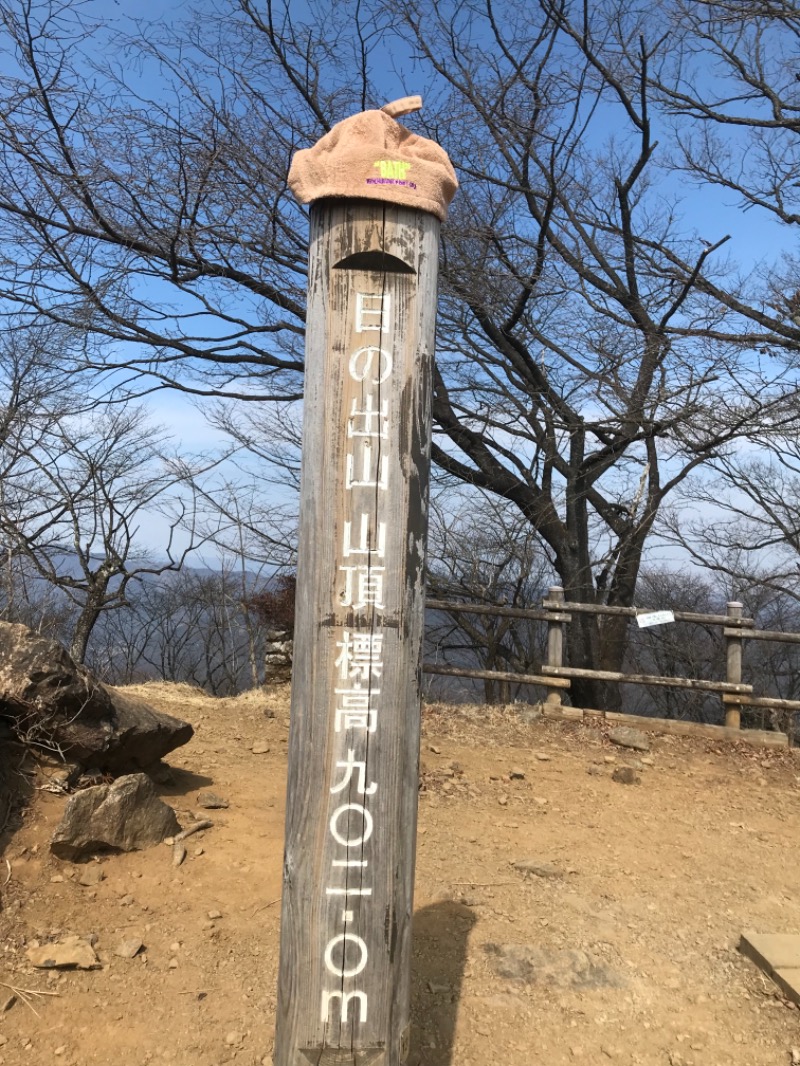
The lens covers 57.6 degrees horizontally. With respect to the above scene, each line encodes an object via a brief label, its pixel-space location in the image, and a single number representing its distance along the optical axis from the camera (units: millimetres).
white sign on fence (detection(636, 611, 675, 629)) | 6996
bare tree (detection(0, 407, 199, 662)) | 11148
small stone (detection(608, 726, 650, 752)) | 6453
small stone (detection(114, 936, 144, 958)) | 2857
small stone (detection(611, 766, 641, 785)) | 5578
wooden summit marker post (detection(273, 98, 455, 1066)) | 1772
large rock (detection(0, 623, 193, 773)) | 3596
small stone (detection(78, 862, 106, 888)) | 3260
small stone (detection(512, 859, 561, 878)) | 3788
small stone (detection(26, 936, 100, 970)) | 2717
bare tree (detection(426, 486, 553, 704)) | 10633
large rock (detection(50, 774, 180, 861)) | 3336
